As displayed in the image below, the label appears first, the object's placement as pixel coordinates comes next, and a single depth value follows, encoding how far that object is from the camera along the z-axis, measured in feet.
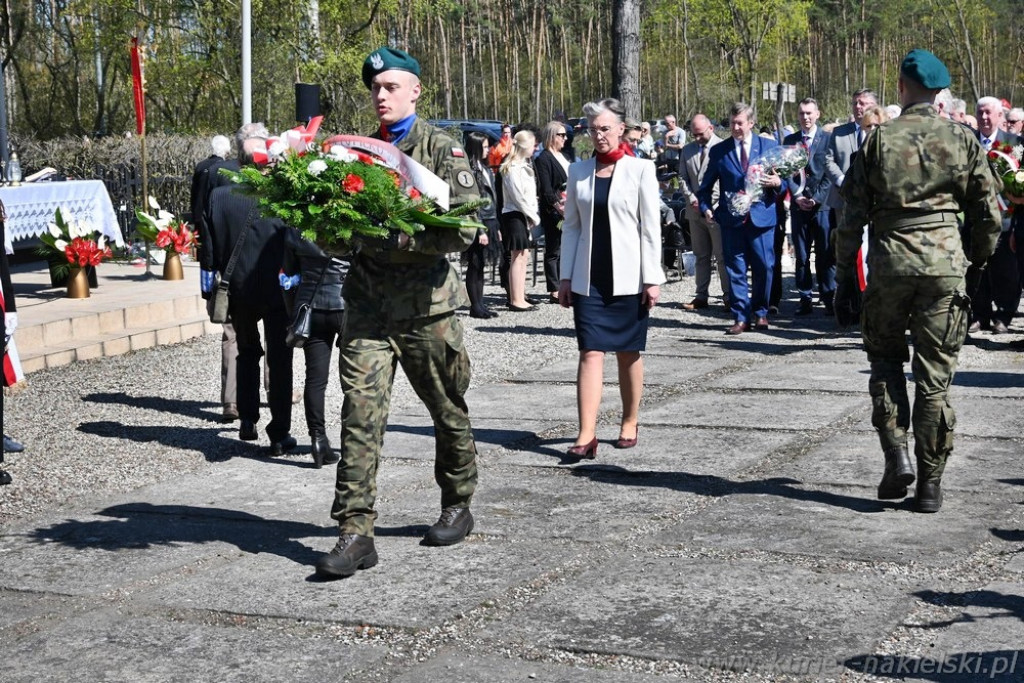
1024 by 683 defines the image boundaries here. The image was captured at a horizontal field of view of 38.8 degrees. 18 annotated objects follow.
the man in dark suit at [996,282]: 39.55
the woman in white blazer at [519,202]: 46.70
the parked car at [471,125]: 97.28
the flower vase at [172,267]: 47.65
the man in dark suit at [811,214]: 41.98
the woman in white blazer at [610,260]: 24.98
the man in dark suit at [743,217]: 40.78
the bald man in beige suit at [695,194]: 45.29
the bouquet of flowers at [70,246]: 43.37
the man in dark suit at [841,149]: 40.78
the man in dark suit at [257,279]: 26.43
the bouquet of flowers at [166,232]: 46.62
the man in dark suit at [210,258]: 28.70
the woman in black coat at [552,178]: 47.91
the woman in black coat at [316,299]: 25.29
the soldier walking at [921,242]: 20.13
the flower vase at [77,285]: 43.37
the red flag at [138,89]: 53.83
